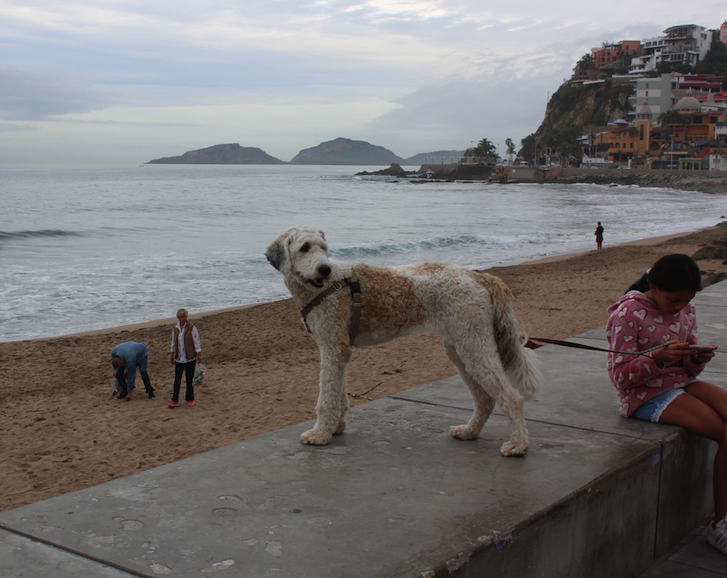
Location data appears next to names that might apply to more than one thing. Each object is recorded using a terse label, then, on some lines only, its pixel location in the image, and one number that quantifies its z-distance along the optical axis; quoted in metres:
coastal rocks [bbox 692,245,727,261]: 17.23
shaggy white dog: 3.28
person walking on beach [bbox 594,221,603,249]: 25.28
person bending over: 8.12
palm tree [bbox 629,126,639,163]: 106.81
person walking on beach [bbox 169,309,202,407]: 7.82
